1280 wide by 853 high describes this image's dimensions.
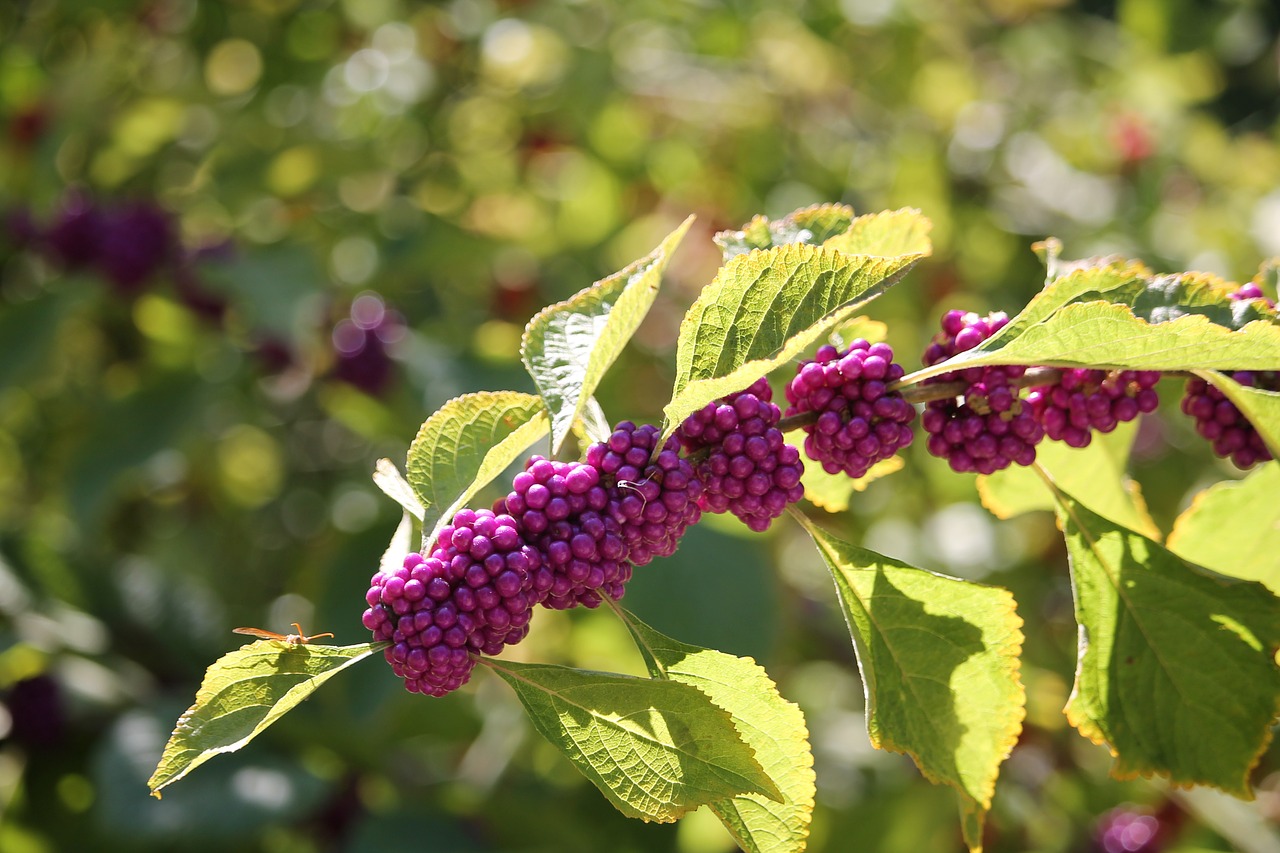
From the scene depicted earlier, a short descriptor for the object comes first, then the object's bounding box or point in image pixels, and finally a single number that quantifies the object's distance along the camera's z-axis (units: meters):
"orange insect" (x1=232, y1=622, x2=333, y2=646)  0.66
